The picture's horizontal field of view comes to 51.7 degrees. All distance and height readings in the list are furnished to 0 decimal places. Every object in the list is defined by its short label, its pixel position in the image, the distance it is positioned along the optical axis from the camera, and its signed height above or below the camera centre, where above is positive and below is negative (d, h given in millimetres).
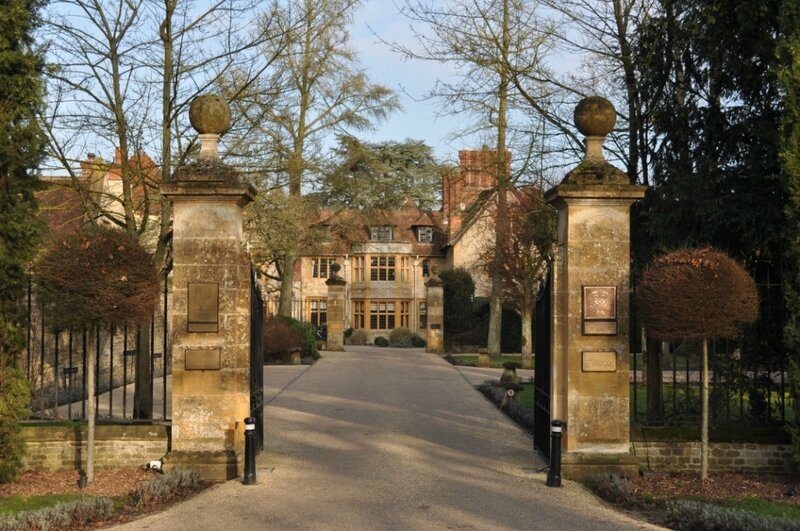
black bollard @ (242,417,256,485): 8711 -1602
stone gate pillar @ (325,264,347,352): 34188 -420
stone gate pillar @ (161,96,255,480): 9094 -193
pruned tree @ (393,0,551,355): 12727 +3807
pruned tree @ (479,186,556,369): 27375 +1544
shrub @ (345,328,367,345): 50656 -2215
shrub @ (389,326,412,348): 47488 -2081
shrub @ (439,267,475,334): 42250 +116
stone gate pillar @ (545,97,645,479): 9094 -225
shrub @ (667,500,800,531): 6660 -1793
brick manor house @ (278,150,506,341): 55594 +1847
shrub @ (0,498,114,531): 6832 -1836
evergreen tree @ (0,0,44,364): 8773 +1502
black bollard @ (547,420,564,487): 8688 -1641
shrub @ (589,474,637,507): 8102 -1871
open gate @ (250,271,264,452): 9691 -696
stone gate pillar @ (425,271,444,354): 34625 -623
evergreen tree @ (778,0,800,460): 8570 +1544
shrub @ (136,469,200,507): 7949 -1833
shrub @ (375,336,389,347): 48281 -2295
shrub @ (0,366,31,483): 8586 -1200
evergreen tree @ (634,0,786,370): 9578 +2038
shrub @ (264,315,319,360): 26172 -1174
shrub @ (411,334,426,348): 47062 -2271
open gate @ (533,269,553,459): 9758 -796
